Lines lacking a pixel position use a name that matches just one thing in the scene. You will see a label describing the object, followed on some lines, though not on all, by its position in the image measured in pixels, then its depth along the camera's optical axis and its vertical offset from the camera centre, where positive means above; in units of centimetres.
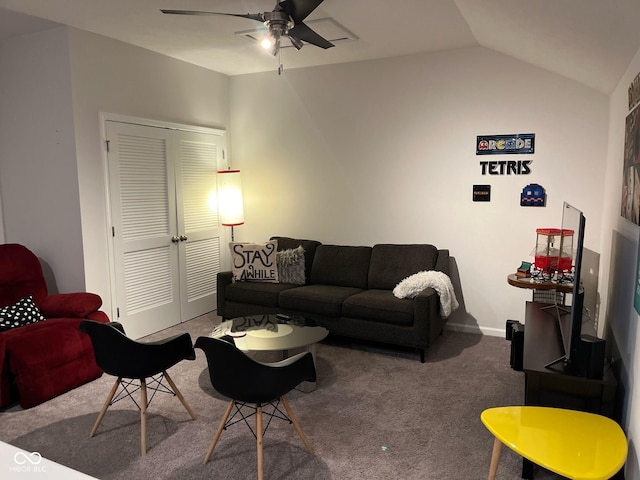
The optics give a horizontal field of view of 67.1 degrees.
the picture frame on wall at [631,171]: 222 +10
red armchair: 311 -100
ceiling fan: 262 +97
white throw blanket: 395 -79
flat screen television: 217 -63
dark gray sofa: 384 -91
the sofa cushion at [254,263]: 474 -71
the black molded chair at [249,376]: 222 -87
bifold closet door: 421 -31
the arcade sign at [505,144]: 414 +41
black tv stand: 224 -93
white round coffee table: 313 -99
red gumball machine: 350 -47
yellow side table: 170 -96
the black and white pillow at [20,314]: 341 -88
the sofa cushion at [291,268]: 473 -75
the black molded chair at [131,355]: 251 -87
